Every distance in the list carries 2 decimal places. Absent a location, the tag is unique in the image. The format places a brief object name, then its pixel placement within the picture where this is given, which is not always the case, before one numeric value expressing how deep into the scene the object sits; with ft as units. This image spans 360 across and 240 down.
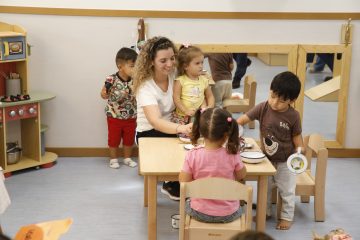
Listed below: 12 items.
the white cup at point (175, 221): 13.50
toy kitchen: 16.38
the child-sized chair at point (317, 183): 13.84
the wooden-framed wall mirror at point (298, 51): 18.16
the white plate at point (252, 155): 11.91
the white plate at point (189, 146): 12.55
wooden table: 11.34
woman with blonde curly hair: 13.79
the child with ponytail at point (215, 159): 10.77
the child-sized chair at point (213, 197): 10.20
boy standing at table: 12.81
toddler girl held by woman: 14.67
